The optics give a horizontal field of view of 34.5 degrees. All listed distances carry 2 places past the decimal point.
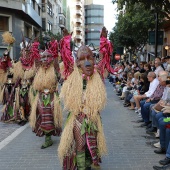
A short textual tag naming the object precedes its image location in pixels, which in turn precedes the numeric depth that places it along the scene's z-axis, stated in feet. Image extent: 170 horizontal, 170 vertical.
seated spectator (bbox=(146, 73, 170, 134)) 19.16
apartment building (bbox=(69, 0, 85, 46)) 294.25
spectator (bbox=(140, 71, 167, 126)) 22.65
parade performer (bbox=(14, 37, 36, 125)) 24.20
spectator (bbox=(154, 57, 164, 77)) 32.20
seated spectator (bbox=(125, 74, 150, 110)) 28.71
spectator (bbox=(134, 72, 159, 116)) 24.19
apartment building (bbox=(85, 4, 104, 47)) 337.09
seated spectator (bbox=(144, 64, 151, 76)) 34.13
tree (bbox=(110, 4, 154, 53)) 66.44
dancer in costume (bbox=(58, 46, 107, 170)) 12.22
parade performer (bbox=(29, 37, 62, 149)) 17.89
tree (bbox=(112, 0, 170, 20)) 30.96
